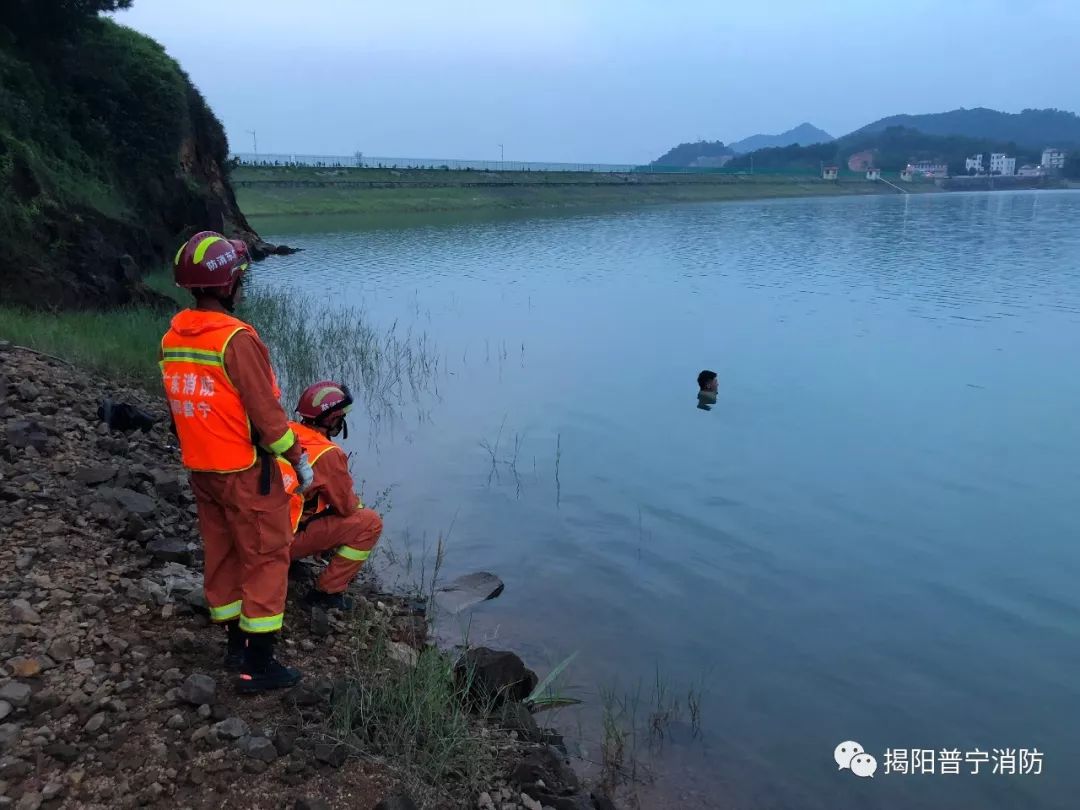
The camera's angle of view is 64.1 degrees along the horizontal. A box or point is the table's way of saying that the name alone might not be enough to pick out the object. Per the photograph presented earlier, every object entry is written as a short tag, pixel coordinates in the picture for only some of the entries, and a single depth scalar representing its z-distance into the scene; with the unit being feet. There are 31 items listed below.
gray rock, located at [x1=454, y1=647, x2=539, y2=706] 17.67
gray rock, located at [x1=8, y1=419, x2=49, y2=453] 22.72
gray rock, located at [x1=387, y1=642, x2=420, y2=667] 17.98
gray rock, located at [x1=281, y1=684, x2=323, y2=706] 14.70
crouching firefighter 18.25
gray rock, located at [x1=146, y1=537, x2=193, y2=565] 19.30
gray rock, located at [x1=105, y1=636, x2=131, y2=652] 14.93
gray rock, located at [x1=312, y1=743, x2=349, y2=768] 13.37
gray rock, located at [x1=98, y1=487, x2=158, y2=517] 20.85
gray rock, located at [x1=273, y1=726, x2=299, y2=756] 13.35
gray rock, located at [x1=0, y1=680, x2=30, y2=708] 13.04
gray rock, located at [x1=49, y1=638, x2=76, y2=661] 14.37
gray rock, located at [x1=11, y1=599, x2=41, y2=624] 15.12
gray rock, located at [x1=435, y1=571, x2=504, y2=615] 24.40
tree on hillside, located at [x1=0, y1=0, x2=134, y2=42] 66.08
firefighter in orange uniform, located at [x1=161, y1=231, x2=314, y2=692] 13.73
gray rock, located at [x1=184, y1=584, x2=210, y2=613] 17.17
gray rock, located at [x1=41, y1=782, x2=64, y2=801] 11.56
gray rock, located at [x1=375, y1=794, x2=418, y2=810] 12.30
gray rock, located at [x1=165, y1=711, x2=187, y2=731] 13.41
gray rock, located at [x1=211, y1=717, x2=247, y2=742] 13.41
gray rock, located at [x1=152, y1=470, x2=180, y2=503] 23.95
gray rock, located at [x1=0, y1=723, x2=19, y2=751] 12.26
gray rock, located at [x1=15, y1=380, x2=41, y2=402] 26.89
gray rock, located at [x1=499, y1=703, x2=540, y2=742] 17.06
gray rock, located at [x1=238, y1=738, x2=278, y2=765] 13.07
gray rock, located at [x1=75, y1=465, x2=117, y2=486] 21.89
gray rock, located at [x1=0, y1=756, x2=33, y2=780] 11.76
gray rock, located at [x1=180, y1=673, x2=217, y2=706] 13.99
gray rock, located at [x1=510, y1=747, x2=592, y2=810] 14.64
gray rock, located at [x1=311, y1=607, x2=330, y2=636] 18.83
